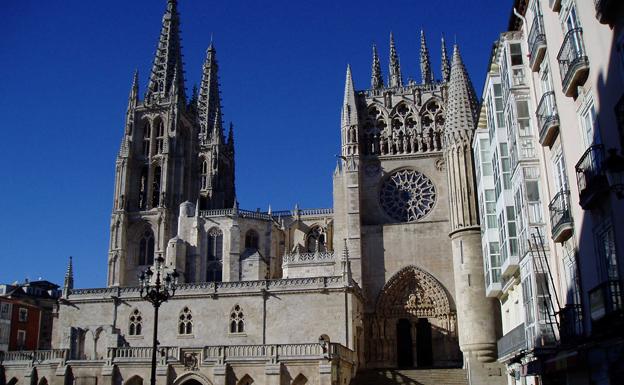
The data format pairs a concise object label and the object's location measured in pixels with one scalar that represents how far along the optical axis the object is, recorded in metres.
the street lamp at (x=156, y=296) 21.98
